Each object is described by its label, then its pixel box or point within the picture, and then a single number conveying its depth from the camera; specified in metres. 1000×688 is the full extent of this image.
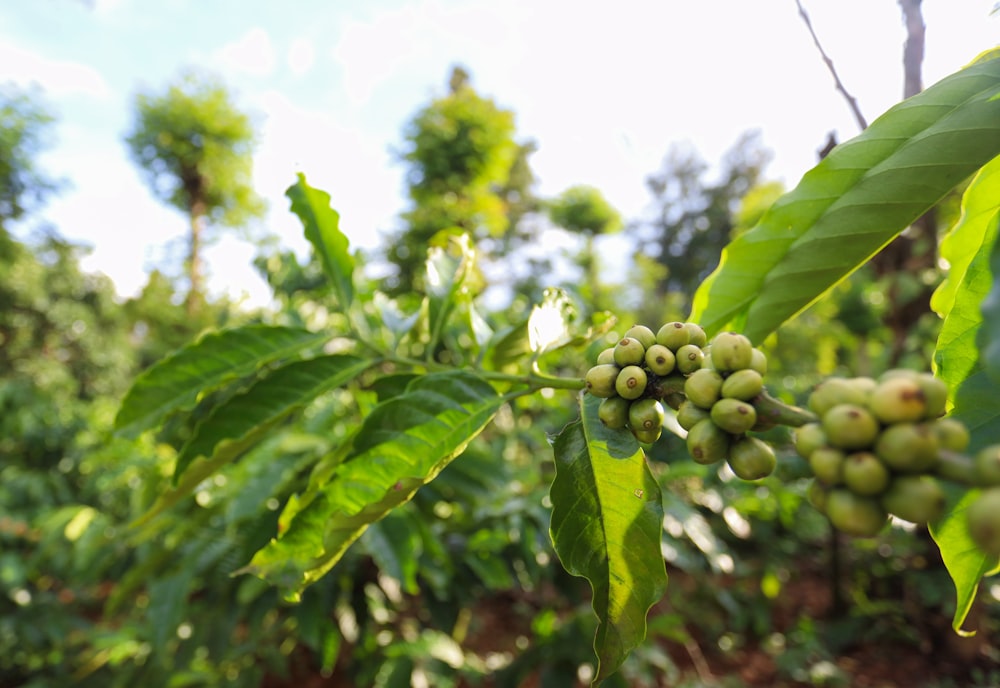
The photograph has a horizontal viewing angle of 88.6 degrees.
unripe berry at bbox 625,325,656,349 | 0.45
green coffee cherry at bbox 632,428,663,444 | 0.41
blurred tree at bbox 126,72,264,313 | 9.66
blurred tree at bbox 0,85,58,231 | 9.23
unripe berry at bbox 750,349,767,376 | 0.37
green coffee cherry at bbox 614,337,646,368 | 0.43
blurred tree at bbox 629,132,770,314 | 17.88
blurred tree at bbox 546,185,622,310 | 9.86
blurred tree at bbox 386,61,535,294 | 7.61
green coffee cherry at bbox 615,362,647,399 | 0.41
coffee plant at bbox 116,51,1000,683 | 0.26
